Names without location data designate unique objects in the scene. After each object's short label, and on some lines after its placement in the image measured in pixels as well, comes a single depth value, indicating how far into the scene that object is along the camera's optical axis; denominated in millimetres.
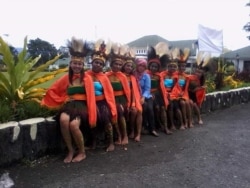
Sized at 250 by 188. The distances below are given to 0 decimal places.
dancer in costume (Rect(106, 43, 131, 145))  3154
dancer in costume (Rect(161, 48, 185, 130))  3854
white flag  6313
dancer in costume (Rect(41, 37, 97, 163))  2679
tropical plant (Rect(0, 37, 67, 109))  2850
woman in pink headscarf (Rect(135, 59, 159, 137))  3514
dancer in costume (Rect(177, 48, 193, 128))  3965
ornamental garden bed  2474
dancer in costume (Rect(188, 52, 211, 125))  4196
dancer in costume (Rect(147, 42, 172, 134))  3688
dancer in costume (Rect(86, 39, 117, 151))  2915
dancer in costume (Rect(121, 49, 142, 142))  3282
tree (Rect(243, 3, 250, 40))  15168
